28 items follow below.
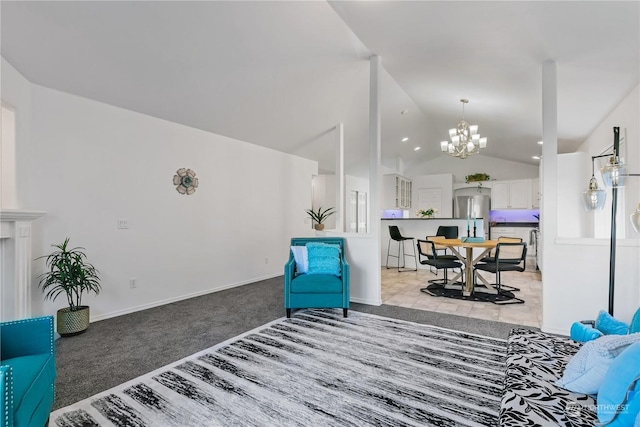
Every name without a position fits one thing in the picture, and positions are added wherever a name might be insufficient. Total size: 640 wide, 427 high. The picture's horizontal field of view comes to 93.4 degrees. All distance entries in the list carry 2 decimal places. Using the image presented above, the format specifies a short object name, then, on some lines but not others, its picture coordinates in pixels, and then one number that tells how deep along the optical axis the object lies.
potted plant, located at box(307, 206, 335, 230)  5.59
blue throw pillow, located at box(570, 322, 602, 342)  1.78
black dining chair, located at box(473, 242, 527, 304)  4.24
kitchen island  6.39
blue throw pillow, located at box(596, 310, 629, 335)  1.77
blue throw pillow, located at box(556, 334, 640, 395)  1.27
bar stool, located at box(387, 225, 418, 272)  6.54
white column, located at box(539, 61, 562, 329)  3.06
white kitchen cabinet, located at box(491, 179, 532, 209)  8.54
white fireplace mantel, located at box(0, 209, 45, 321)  2.62
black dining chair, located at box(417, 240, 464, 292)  4.70
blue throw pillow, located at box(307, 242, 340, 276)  3.67
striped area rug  1.77
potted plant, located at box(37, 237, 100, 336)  3.01
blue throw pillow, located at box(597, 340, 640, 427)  0.99
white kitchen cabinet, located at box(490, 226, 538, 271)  7.77
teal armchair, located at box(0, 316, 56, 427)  1.15
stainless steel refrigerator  9.20
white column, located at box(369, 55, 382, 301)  4.06
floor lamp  2.37
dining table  4.47
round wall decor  4.38
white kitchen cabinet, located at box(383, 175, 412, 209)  8.85
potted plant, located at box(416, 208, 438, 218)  7.16
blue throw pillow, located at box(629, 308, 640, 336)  1.64
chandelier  4.80
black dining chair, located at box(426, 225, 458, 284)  6.11
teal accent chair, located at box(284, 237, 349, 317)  3.45
